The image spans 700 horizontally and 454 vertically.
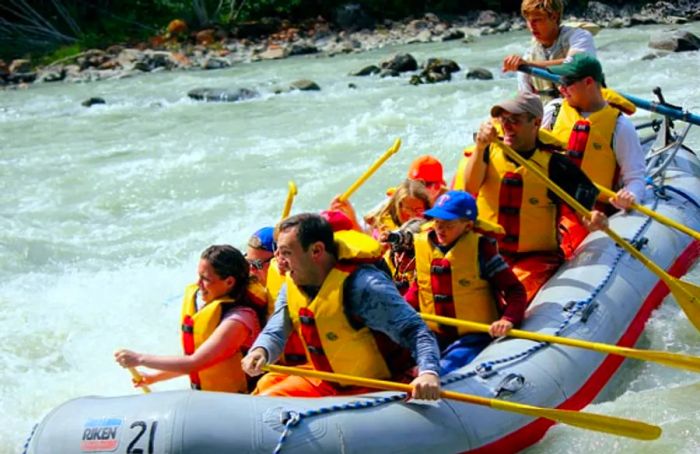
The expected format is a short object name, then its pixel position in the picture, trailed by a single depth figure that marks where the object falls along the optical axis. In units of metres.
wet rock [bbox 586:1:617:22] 19.06
